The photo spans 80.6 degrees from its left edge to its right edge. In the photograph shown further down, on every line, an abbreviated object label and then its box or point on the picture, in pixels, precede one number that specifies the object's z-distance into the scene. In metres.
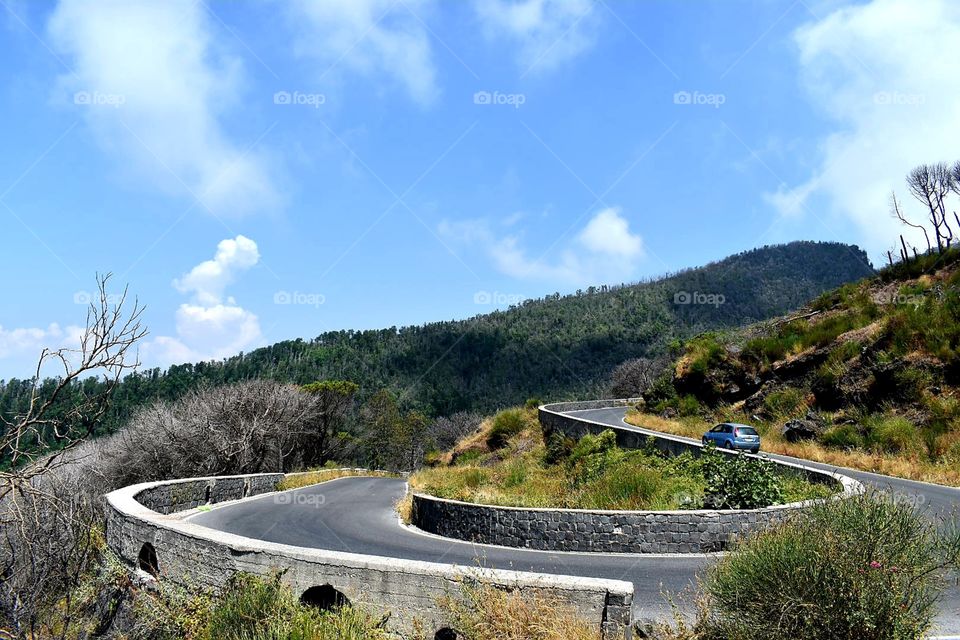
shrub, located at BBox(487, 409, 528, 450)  35.91
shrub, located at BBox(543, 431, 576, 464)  24.83
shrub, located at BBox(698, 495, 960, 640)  4.34
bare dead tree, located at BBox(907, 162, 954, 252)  39.78
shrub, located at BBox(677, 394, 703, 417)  28.48
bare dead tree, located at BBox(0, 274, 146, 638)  7.52
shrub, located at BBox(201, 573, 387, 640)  5.77
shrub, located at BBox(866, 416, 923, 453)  16.36
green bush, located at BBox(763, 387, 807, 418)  22.39
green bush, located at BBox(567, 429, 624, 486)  16.67
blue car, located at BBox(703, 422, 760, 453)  19.77
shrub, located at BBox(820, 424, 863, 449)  18.08
